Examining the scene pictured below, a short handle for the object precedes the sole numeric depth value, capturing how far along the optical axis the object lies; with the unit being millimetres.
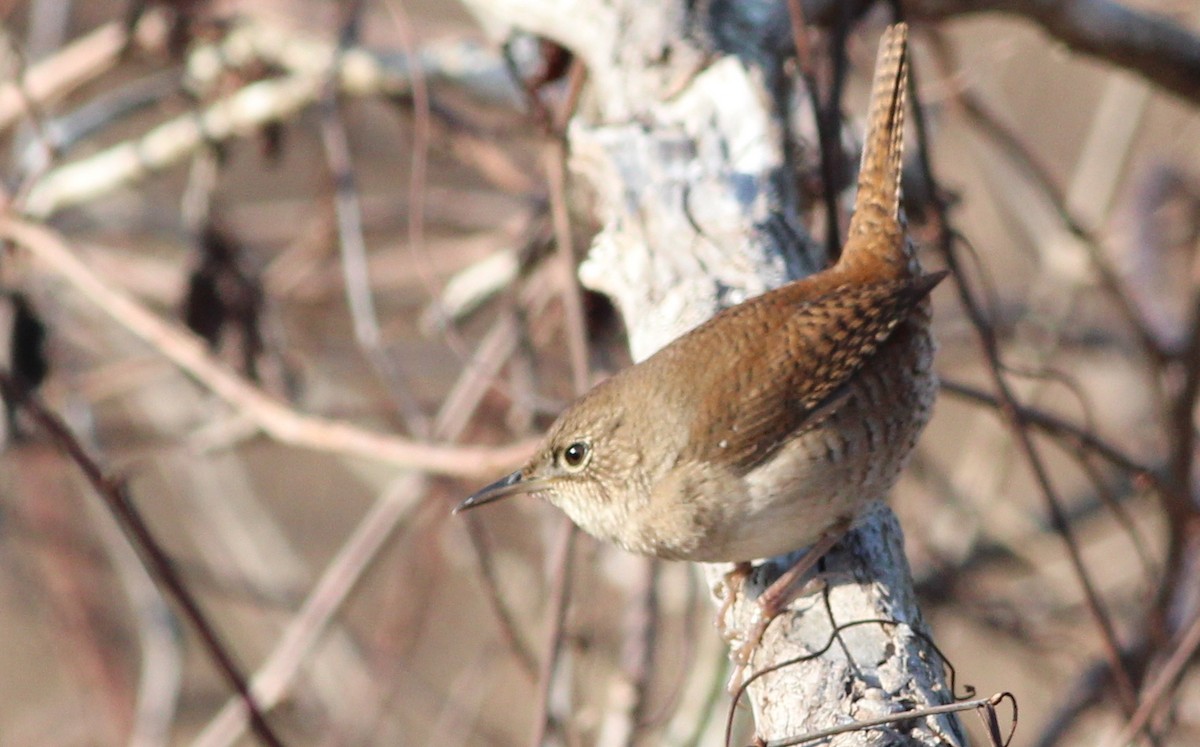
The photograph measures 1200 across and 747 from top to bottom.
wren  4246
